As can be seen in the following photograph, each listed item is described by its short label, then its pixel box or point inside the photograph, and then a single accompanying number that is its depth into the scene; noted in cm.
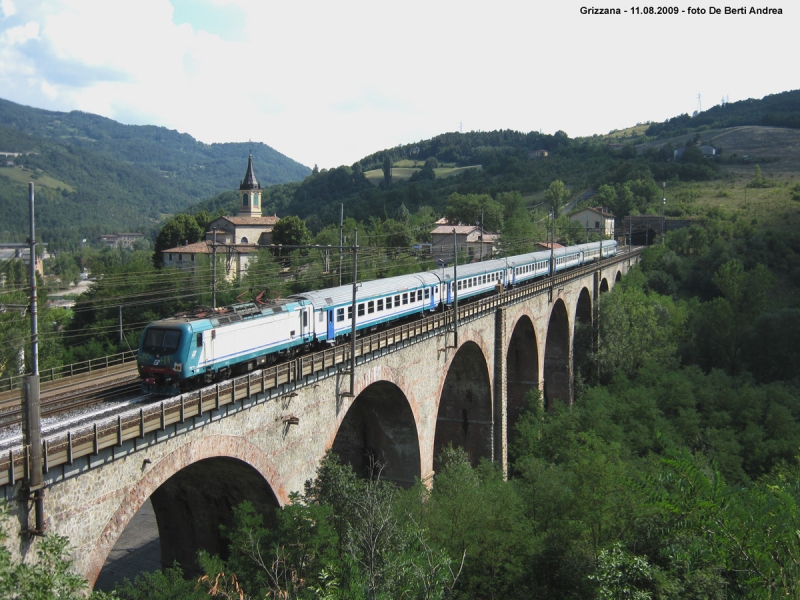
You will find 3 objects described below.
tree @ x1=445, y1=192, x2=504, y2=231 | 9533
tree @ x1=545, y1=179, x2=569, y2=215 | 11662
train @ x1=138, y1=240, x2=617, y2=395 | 1894
